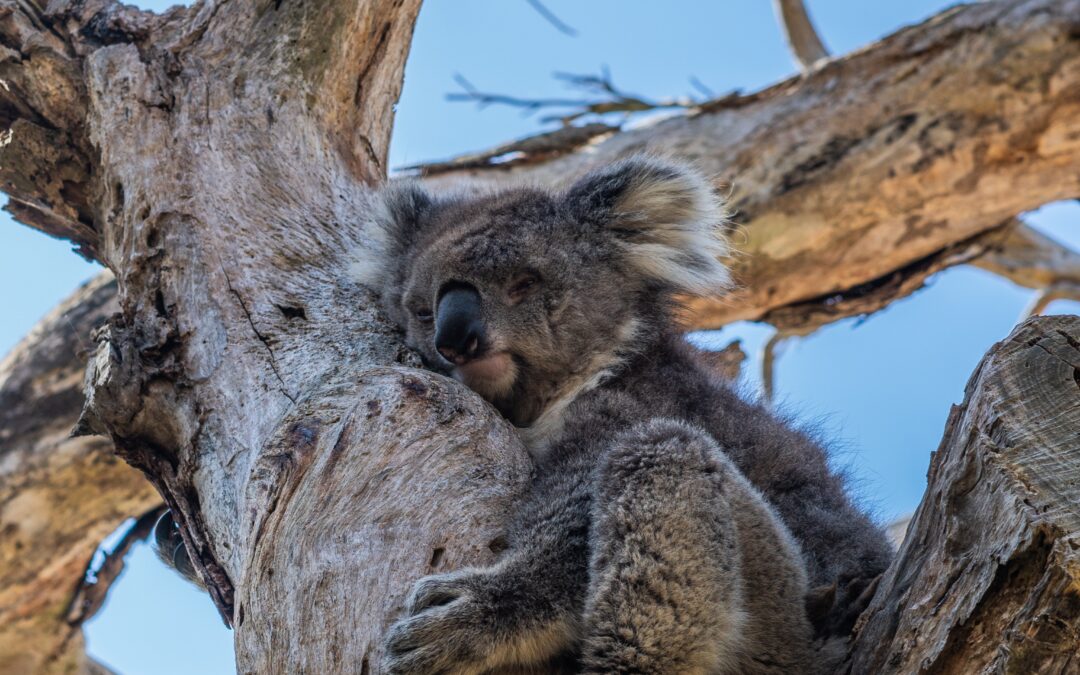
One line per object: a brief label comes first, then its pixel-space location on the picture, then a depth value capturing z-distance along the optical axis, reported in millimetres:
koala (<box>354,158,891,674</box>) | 5234
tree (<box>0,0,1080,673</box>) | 5148
